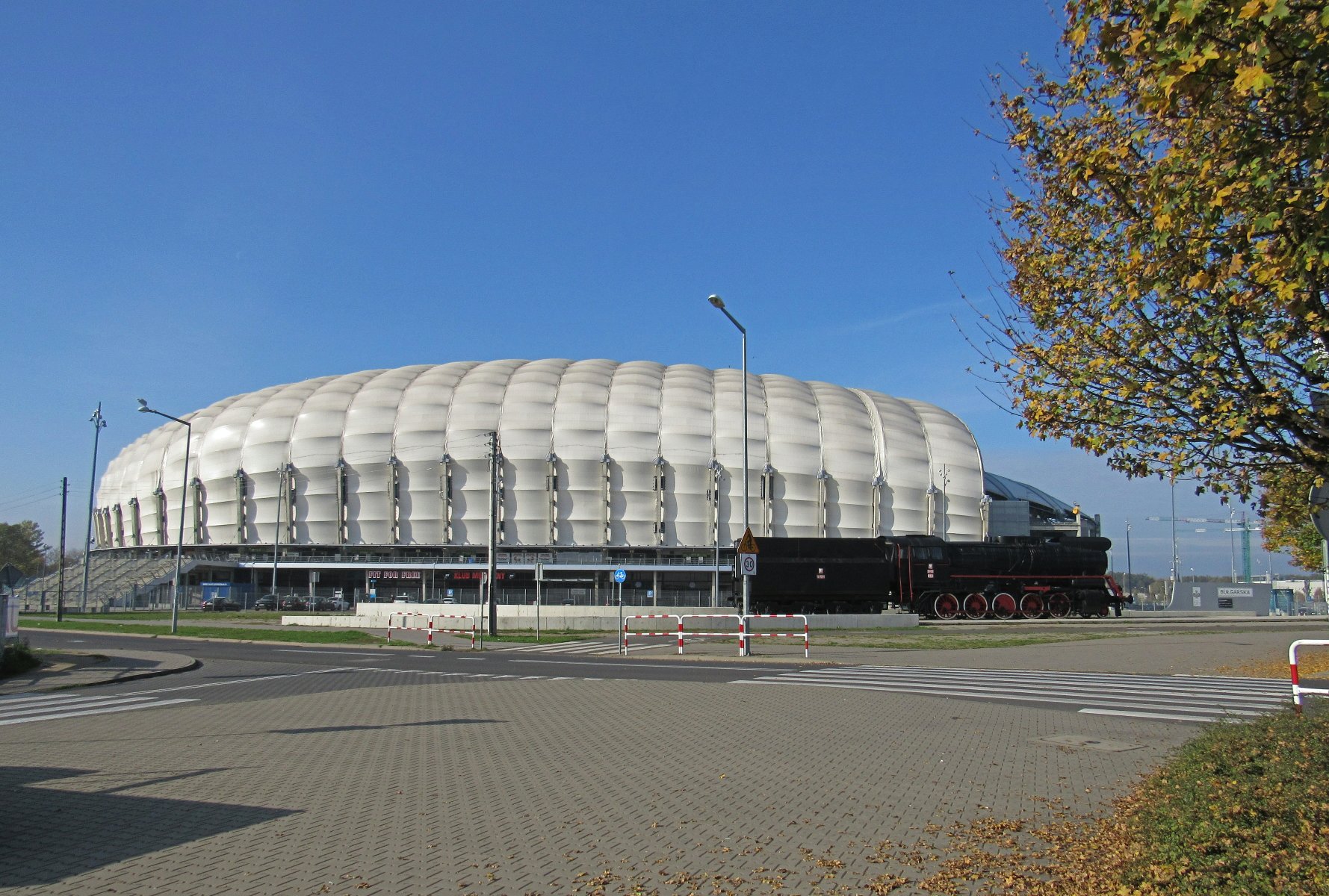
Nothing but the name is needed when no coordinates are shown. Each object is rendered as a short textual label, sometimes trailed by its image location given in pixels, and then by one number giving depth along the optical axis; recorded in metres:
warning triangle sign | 25.17
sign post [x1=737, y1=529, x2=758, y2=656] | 23.86
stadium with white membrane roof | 79.88
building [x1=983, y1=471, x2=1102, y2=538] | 90.75
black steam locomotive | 44.94
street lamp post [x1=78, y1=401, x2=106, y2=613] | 67.87
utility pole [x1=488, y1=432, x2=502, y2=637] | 33.56
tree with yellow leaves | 5.76
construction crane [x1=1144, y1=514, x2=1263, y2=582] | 116.88
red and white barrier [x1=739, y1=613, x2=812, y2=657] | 23.11
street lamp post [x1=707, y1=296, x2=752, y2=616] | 23.66
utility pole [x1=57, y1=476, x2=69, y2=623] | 44.34
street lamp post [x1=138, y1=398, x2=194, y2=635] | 37.30
